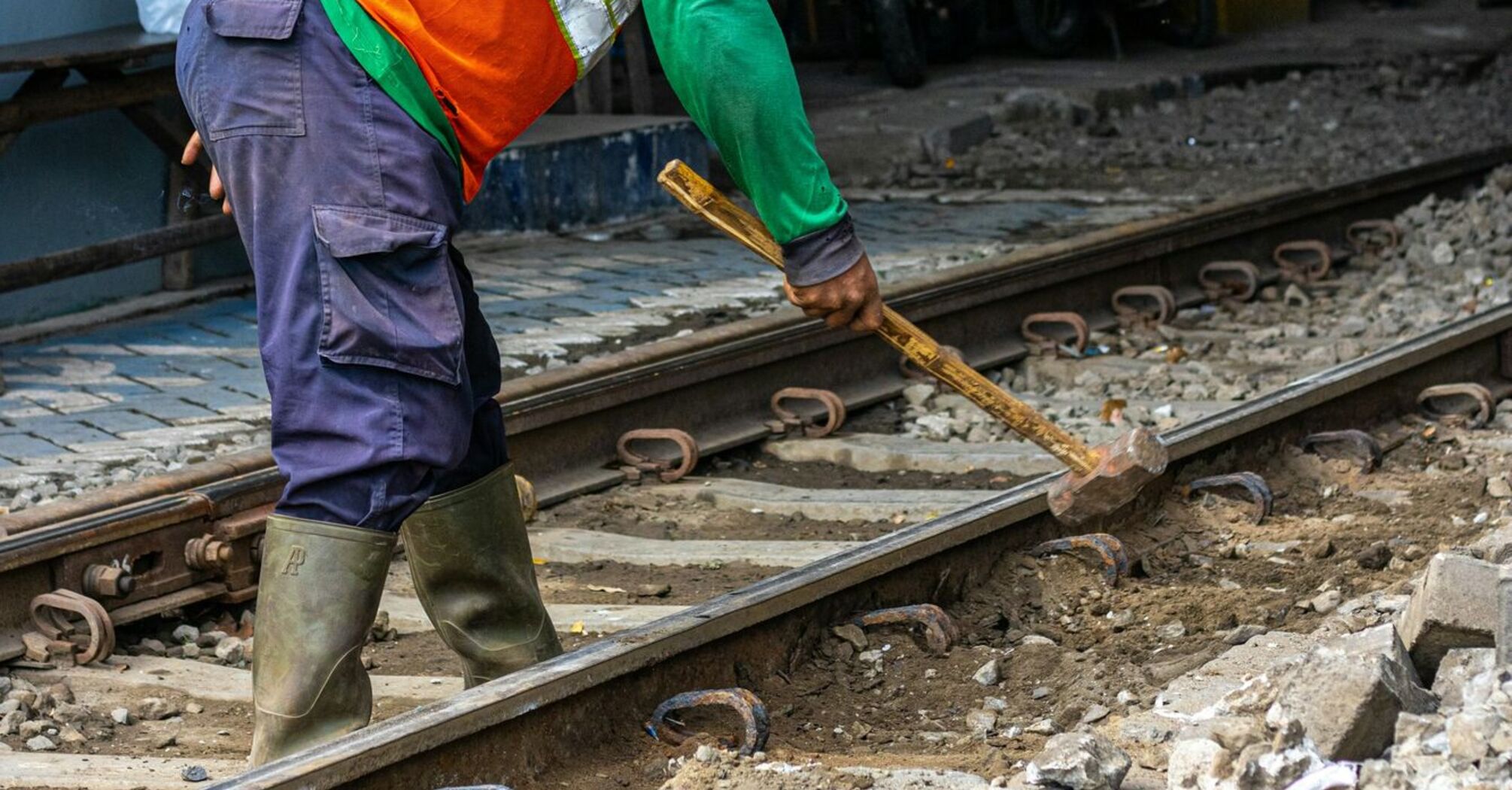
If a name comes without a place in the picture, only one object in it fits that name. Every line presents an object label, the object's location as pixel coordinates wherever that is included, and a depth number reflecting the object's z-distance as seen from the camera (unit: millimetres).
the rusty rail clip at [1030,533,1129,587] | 7687
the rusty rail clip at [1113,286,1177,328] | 13664
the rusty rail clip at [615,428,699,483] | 10133
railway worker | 5437
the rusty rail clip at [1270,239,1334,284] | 14969
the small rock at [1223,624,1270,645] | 6902
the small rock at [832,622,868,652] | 7027
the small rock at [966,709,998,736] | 6348
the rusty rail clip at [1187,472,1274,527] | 8633
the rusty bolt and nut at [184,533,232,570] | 8016
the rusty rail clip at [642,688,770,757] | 5988
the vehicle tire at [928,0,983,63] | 30937
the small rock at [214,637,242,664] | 7723
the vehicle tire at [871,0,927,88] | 28500
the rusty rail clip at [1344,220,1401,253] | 15930
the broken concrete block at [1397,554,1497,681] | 5766
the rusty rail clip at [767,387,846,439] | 10969
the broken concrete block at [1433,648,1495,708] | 5473
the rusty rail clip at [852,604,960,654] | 7012
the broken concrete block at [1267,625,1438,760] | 5113
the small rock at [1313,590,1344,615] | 7250
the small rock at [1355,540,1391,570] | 7855
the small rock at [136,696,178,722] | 6980
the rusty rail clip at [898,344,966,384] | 11980
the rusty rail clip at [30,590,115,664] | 7398
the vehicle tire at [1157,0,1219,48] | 34125
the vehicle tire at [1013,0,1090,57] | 31750
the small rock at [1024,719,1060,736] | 6242
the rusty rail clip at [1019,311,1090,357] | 12750
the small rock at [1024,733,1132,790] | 5238
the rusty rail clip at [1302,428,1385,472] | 9445
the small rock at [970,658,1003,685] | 6762
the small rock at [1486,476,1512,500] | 8750
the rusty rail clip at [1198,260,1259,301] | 14430
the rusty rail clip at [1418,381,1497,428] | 10242
